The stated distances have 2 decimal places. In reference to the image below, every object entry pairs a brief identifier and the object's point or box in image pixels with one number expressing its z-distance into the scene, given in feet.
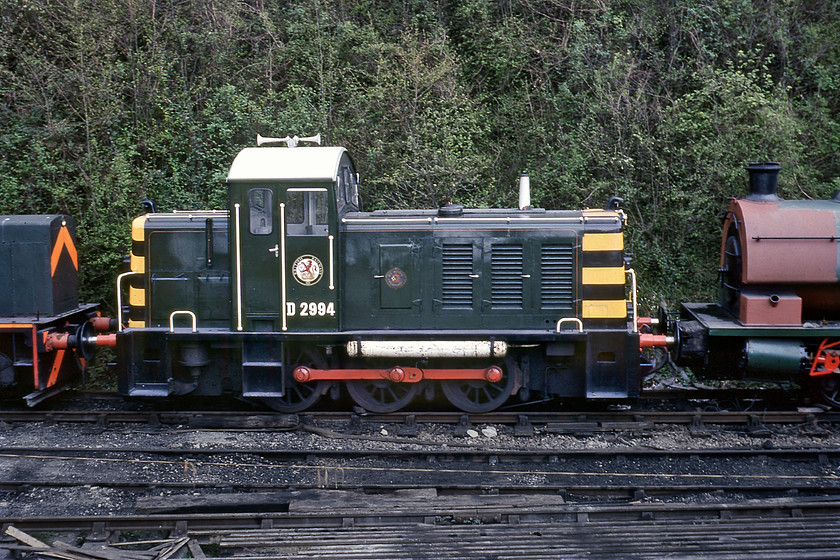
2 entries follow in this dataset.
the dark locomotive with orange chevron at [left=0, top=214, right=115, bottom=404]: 32.14
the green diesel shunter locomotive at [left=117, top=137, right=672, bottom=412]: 28.99
